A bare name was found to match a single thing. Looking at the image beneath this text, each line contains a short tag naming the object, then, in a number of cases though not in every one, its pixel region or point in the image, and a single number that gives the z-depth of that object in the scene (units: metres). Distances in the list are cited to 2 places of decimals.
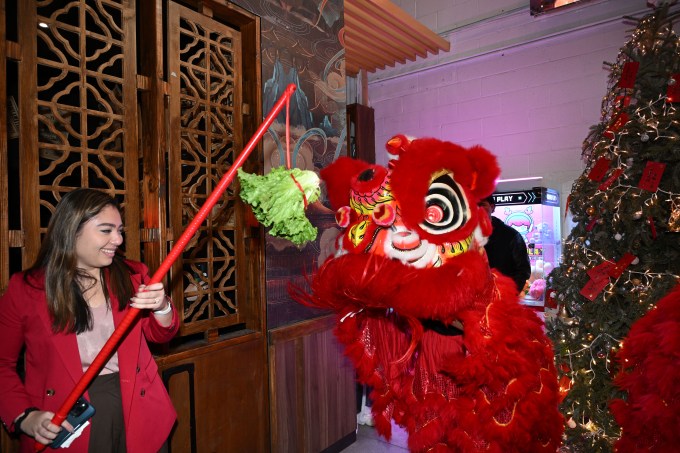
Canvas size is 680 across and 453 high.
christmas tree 2.20
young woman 1.35
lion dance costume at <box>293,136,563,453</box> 1.32
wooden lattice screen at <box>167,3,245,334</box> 2.10
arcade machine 4.03
